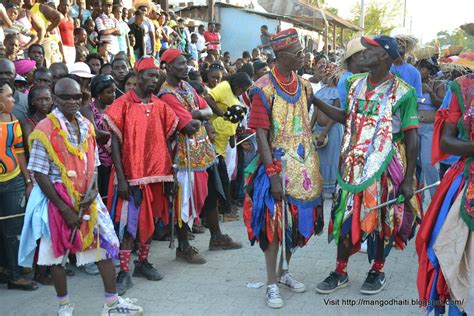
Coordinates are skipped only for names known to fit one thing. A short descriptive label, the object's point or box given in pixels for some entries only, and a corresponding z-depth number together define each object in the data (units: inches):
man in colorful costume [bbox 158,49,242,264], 205.9
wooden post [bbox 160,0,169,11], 677.9
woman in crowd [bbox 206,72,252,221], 276.8
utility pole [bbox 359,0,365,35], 1450.0
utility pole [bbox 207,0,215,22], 787.4
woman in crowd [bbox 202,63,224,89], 332.5
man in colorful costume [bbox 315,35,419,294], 171.9
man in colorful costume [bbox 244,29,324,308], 172.6
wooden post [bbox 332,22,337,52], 1273.6
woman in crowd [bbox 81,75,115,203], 214.1
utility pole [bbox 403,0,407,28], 1866.9
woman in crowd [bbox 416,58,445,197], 254.9
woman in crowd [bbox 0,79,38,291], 183.3
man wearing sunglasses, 151.4
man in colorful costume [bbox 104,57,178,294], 188.4
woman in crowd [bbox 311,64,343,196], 294.7
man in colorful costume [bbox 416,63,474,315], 131.3
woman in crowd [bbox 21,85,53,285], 191.2
